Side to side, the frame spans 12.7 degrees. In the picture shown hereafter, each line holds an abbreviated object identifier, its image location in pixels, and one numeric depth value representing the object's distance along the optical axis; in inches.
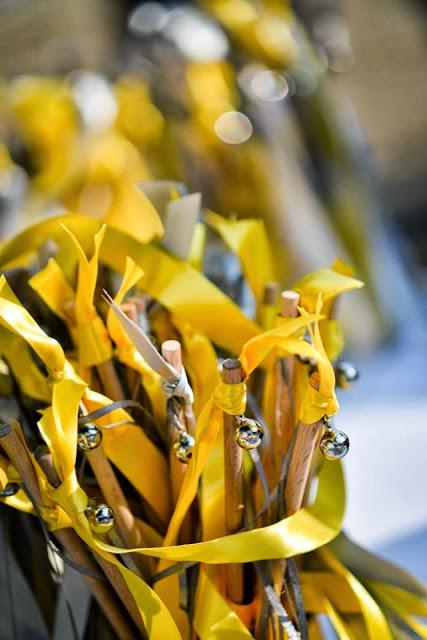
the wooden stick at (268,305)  36.1
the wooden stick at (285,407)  34.7
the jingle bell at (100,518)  32.4
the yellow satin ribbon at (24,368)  34.2
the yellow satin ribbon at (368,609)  34.1
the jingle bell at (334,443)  32.4
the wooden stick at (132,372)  34.0
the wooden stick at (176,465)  32.4
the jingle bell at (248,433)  32.0
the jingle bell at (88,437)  32.3
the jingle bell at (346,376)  35.1
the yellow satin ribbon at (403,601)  35.1
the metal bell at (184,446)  32.8
